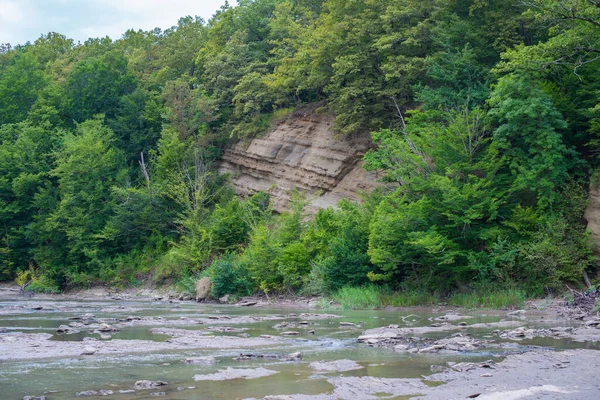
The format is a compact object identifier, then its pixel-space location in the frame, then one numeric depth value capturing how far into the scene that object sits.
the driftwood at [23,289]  40.53
